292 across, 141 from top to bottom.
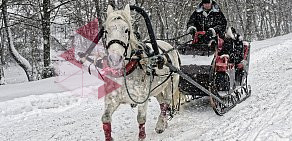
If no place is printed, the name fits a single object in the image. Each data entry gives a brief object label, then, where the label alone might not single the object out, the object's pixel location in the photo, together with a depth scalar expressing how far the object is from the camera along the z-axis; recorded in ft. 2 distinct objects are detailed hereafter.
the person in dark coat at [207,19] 27.68
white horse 15.53
